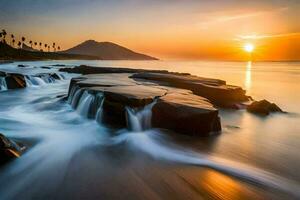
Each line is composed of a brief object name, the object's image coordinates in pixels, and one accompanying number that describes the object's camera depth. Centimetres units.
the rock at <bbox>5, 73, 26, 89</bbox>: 2181
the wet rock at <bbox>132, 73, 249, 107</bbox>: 1680
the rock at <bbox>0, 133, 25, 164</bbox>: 661
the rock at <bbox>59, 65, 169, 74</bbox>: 2980
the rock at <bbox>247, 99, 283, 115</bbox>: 1534
